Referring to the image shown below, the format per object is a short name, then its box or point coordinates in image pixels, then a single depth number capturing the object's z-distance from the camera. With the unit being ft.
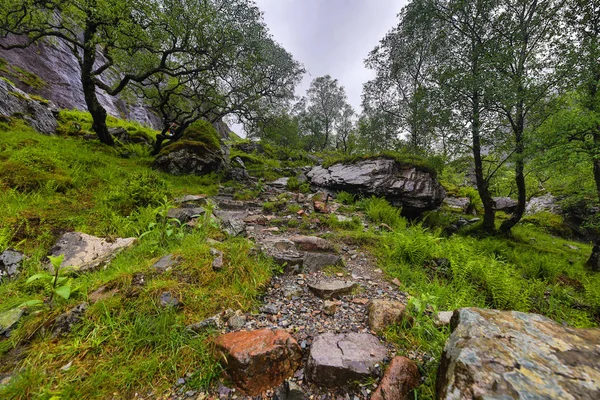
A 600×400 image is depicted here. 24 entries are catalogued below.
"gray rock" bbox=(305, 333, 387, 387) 6.53
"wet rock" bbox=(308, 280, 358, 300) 11.04
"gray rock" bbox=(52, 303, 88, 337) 7.42
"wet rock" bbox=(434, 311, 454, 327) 8.62
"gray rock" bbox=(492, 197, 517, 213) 55.06
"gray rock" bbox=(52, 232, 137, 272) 11.41
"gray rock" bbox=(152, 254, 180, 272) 10.43
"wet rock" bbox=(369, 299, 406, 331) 8.73
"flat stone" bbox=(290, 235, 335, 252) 16.72
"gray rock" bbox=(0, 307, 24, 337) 7.31
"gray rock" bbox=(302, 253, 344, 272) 14.10
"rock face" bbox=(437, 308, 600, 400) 4.35
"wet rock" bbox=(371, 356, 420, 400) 5.90
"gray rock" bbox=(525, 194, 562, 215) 53.21
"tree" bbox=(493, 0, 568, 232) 26.94
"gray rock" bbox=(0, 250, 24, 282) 10.26
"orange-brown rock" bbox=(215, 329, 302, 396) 6.50
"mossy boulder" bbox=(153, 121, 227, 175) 33.86
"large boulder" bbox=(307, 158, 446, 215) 35.58
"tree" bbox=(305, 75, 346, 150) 110.42
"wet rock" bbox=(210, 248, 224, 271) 11.14
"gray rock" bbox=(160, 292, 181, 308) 8.78
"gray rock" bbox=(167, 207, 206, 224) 17.43
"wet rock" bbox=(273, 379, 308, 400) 6.18
